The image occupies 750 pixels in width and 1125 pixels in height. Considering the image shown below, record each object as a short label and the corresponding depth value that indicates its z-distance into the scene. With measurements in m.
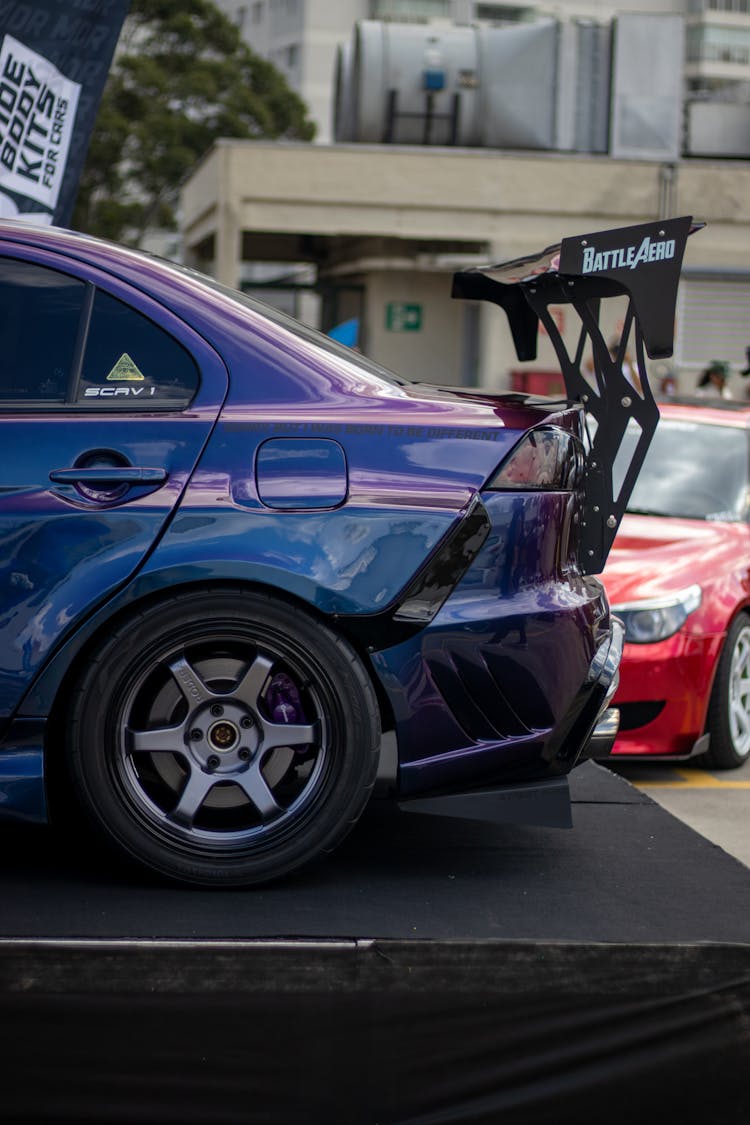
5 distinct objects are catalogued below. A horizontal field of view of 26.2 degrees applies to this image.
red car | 6.27
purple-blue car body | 3.52
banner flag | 6.55
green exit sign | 27.06
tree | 43.31
